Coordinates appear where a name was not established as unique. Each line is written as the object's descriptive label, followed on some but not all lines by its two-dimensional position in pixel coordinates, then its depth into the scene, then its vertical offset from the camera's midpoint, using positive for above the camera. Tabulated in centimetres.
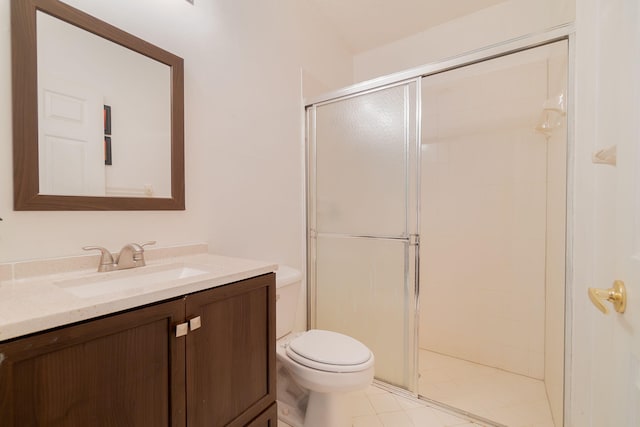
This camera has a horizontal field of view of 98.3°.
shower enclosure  167 -15
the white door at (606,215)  56 -1
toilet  122 -72
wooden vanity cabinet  54 -39
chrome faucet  101 -19
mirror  90 +36
